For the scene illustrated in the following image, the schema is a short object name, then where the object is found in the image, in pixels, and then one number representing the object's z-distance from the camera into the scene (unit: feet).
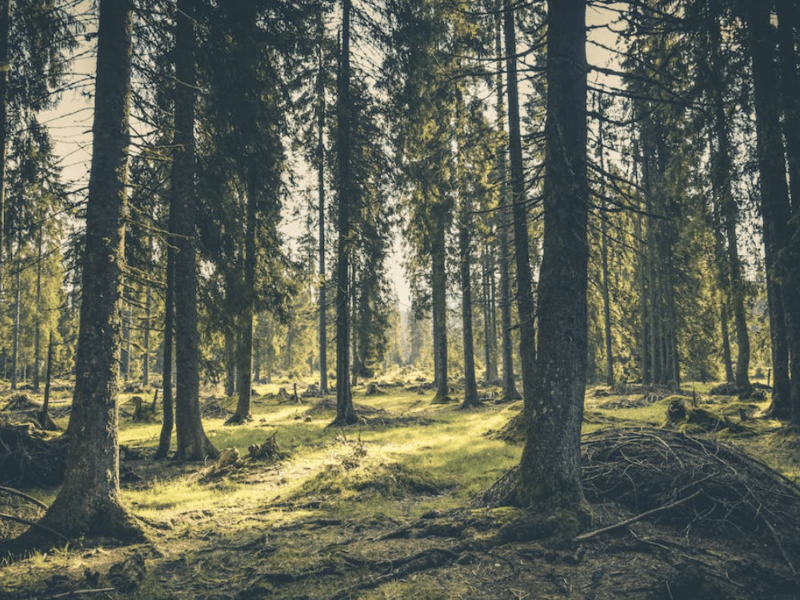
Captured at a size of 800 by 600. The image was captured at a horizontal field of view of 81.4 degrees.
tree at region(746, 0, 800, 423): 30.81
